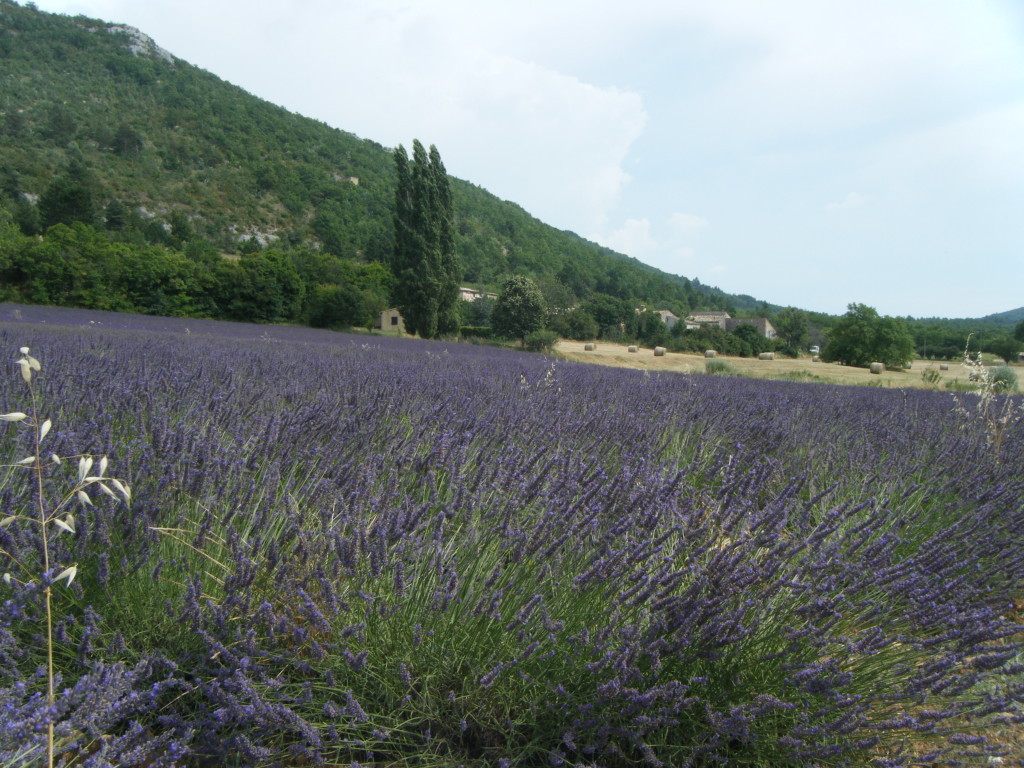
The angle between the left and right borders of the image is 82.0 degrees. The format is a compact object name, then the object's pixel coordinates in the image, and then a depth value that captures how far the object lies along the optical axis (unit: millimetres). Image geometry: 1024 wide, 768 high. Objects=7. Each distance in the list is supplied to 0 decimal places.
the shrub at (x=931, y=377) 19938
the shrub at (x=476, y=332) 40156
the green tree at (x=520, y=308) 36688
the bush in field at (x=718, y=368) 22938
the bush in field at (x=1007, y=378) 14289
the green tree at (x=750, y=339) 53125
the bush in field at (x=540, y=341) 31980
